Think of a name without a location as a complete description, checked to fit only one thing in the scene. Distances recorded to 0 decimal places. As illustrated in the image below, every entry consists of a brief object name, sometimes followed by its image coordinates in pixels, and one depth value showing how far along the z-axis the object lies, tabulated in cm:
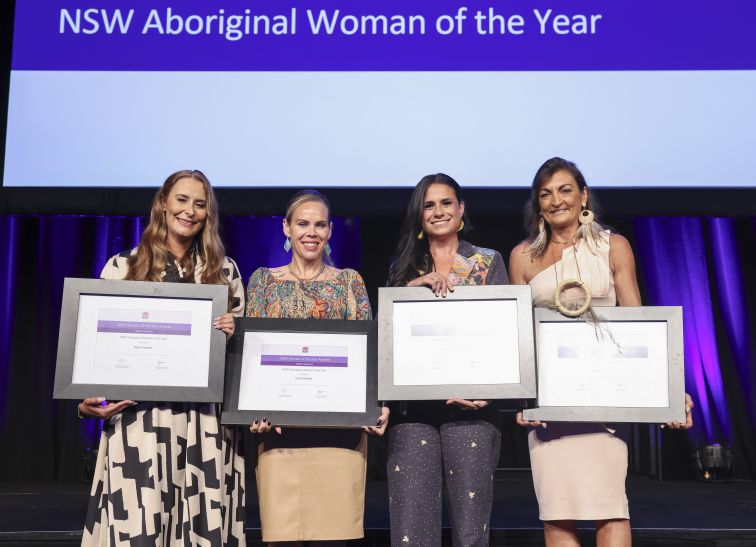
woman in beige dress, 208
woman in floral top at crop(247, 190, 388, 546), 209
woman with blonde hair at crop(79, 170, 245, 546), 200
